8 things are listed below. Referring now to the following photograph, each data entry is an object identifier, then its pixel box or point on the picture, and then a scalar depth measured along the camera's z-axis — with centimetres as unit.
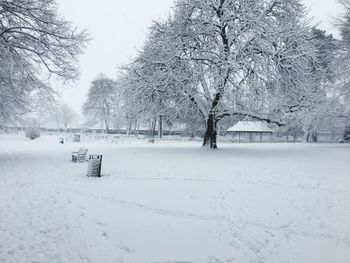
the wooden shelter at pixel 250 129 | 6172
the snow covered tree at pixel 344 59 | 2914
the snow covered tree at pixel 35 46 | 1575
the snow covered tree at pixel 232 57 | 2155
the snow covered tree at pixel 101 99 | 7450
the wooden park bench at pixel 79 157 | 1825
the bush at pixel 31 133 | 4759
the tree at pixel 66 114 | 10787
